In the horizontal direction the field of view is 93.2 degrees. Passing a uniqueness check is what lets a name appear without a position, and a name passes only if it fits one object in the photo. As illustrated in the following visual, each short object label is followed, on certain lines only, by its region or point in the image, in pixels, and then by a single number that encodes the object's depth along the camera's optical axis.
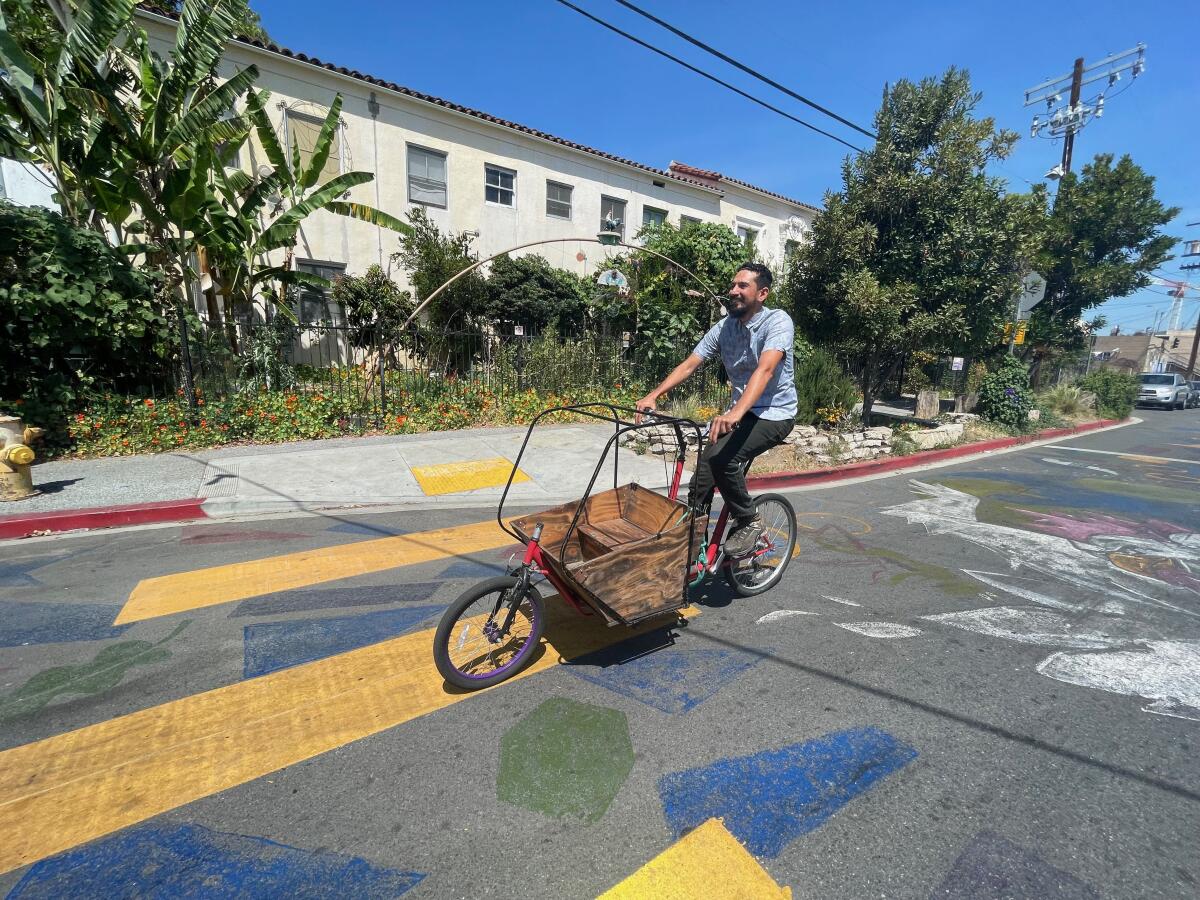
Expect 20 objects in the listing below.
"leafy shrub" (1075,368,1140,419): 20.06
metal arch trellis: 12.51
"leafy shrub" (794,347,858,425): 10.98
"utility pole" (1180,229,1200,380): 37.78
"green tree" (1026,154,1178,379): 18.22
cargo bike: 2.91
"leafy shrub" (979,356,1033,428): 14.02
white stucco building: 13.55
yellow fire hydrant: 5.66
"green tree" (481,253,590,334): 14.65
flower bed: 7.78
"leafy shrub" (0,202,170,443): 7.09
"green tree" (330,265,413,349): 13.45
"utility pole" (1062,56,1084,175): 19.48
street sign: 11.80
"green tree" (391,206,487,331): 14.11
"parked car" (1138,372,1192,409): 26.66
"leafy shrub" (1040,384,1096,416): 18.02
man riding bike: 3.66
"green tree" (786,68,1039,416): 10.27
